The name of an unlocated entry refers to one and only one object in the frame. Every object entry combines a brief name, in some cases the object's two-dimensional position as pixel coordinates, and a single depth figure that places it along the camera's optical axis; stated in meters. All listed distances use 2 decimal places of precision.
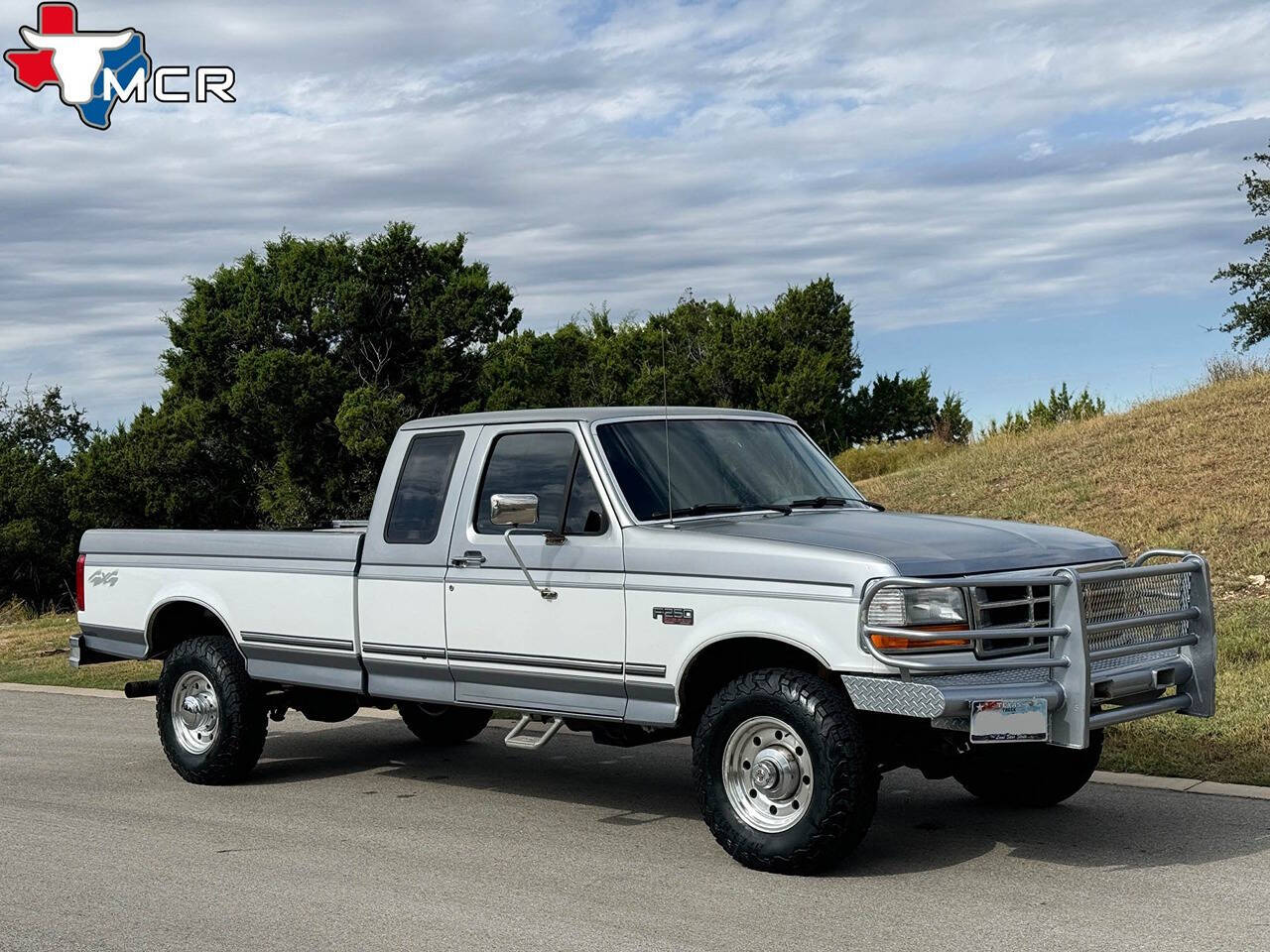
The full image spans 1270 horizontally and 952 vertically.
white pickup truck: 6.84
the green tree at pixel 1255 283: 42.19
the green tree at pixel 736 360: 50.81
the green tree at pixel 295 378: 41.94
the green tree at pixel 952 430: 31.95
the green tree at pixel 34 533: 44.25
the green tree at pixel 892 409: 52.85
